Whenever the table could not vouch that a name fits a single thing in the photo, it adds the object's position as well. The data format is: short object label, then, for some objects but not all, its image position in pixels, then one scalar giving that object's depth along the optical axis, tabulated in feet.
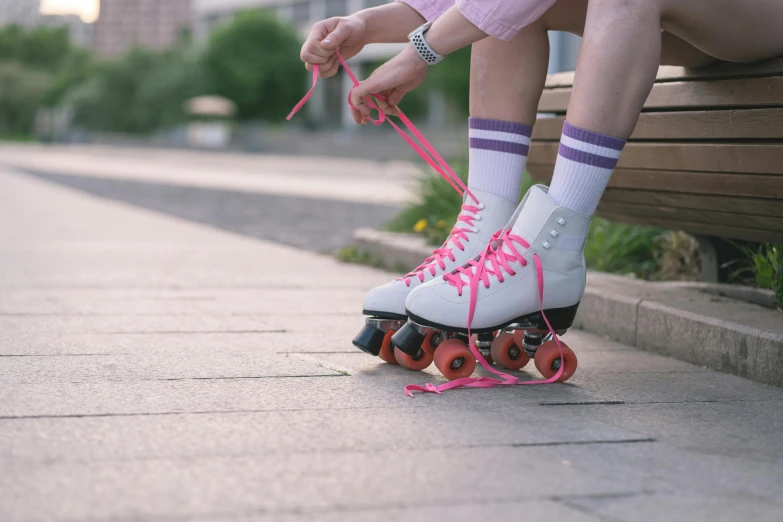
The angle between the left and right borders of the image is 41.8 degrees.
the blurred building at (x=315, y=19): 161.48
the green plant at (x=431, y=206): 15.94
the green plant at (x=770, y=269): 8.96
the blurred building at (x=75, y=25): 568.00
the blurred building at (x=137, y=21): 534.37
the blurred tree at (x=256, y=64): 162.09
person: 6.63
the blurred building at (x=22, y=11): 589.73
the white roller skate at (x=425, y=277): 7.44
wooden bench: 7.49
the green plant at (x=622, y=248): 12.19
